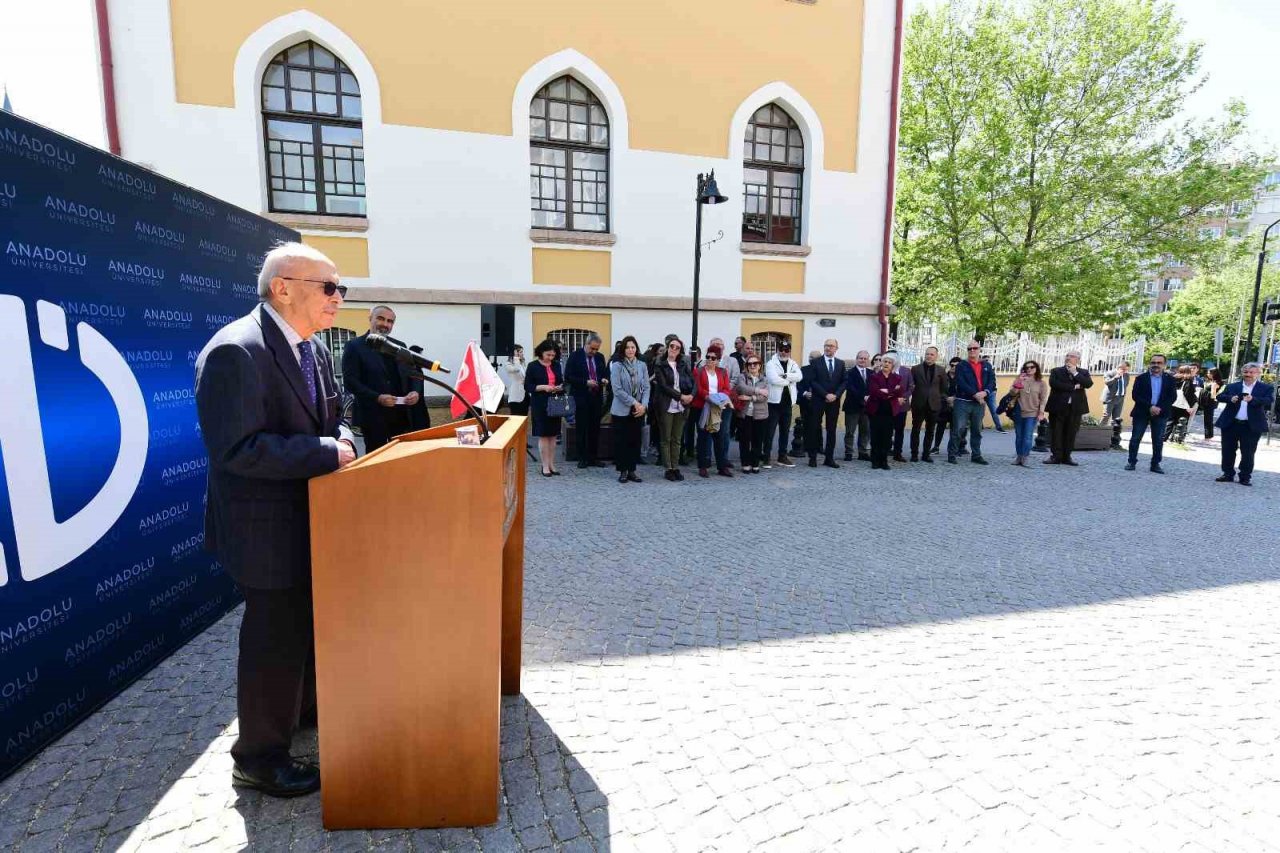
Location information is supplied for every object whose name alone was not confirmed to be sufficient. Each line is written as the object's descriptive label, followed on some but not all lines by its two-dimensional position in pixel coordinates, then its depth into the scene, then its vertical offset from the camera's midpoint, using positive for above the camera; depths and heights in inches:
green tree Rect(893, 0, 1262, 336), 658.8 +192.2
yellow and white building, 400.8 +140.4
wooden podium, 83.0 -38.7
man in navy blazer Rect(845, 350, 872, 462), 400.8 -30.9
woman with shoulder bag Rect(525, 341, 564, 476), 350.3 -28.4
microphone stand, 99.2 -12.2
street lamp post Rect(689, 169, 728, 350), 400.8 +94.4
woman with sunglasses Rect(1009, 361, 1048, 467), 418.3 -36.7
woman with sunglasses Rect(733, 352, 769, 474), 361.1 -37.4
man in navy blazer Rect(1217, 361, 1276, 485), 369.4 -36.9
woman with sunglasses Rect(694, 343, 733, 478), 349.4 -32.6
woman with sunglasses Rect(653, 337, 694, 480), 342.3 -27.9
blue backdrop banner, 99.8 -15.7
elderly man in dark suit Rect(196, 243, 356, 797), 81.8 -16.9
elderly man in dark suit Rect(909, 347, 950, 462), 417.1 -28.4
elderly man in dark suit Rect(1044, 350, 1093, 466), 420.5 -38.0
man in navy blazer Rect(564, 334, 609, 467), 366.9 -26.6
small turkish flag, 114.5 -7.0
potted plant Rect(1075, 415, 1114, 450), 503.2 -68.6
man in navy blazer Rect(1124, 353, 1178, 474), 410.3 -33.9
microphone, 90.2 -1.5
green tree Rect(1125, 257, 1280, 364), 1524.9 +103.4
